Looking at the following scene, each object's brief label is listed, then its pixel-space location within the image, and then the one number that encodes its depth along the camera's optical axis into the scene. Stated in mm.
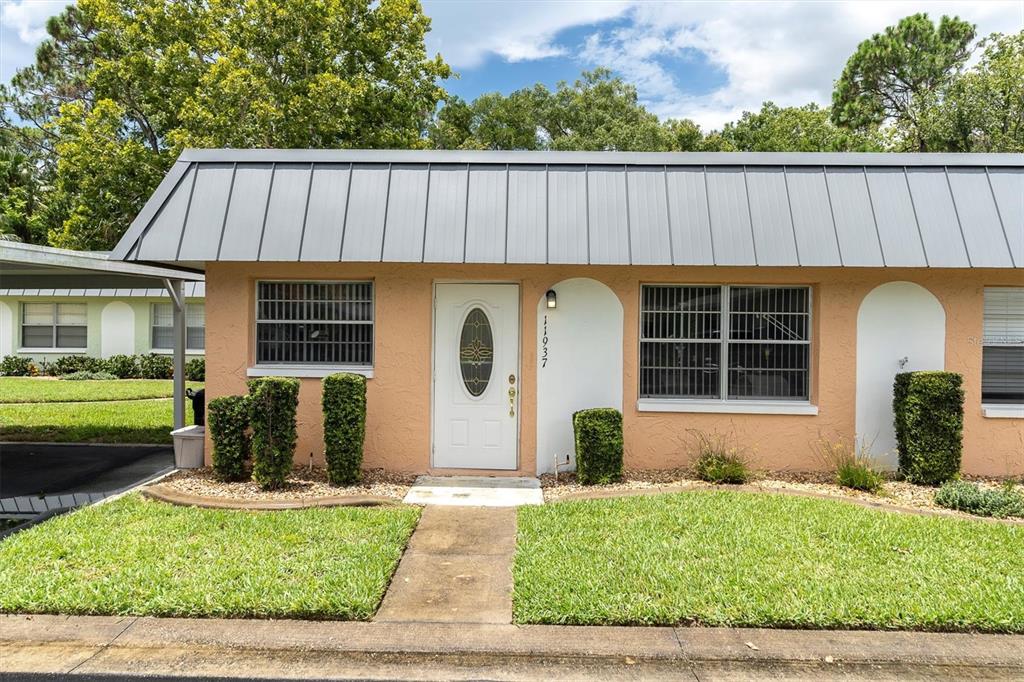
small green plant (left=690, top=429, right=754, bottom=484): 7094
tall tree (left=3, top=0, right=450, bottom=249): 16312
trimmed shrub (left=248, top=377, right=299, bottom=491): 6688
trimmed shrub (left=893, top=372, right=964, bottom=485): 6844
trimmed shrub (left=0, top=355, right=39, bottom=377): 21250
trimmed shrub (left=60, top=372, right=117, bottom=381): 19875
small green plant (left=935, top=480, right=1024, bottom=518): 6168
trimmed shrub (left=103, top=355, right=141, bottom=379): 20656
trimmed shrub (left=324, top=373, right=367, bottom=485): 6867
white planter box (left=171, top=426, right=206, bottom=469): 7844
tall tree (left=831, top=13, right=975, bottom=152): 25828
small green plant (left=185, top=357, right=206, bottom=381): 18797
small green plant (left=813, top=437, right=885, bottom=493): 6906
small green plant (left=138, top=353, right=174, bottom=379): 20656
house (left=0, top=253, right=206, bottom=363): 20891
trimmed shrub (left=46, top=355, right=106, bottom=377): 20922
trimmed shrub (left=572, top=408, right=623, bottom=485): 6996
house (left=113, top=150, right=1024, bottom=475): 7117
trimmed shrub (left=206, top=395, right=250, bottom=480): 6934
